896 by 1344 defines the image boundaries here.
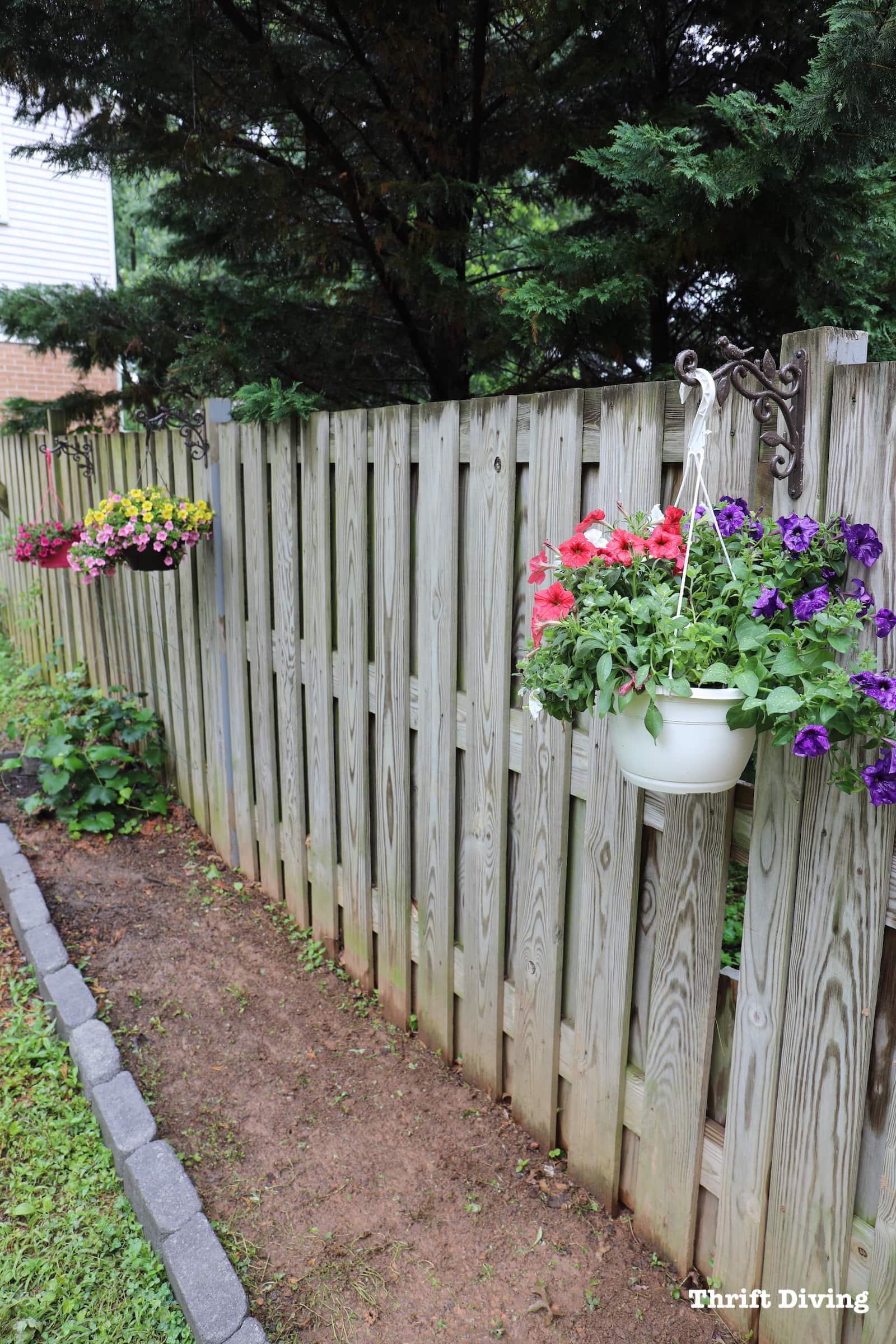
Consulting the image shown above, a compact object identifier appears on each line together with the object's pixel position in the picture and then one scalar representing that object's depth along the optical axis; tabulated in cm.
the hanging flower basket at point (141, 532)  343
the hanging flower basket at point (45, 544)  464
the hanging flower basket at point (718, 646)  132
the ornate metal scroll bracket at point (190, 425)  374
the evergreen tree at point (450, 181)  287
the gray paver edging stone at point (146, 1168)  188
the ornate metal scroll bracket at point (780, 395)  144
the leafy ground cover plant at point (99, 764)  421
